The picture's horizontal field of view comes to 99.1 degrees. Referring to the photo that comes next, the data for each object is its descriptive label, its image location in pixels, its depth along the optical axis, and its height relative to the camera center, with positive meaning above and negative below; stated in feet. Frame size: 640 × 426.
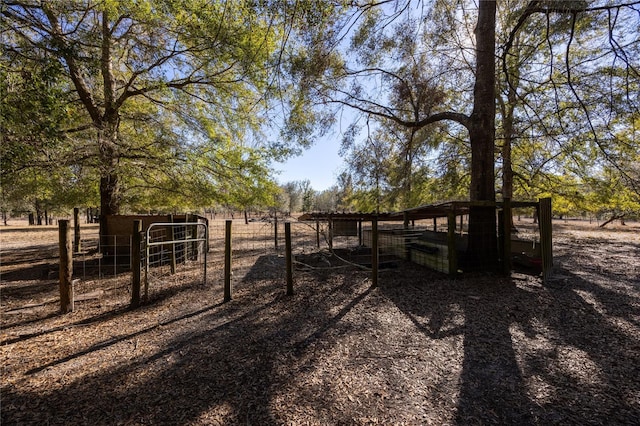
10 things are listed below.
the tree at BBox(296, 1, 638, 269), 23.35 +8.36
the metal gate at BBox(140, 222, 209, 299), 20.71 -5.07
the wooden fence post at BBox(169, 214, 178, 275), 23.88 -4.43
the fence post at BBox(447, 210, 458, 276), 21.67 -2.80
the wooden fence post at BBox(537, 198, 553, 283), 21.21 -1.56
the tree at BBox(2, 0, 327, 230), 18.15 +12.09
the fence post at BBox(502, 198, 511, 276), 21.56 -2.03
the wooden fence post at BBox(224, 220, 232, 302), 17.33 -3.53
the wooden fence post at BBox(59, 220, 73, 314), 14.69 -2.93
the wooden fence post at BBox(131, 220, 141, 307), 16.14 -2.80
